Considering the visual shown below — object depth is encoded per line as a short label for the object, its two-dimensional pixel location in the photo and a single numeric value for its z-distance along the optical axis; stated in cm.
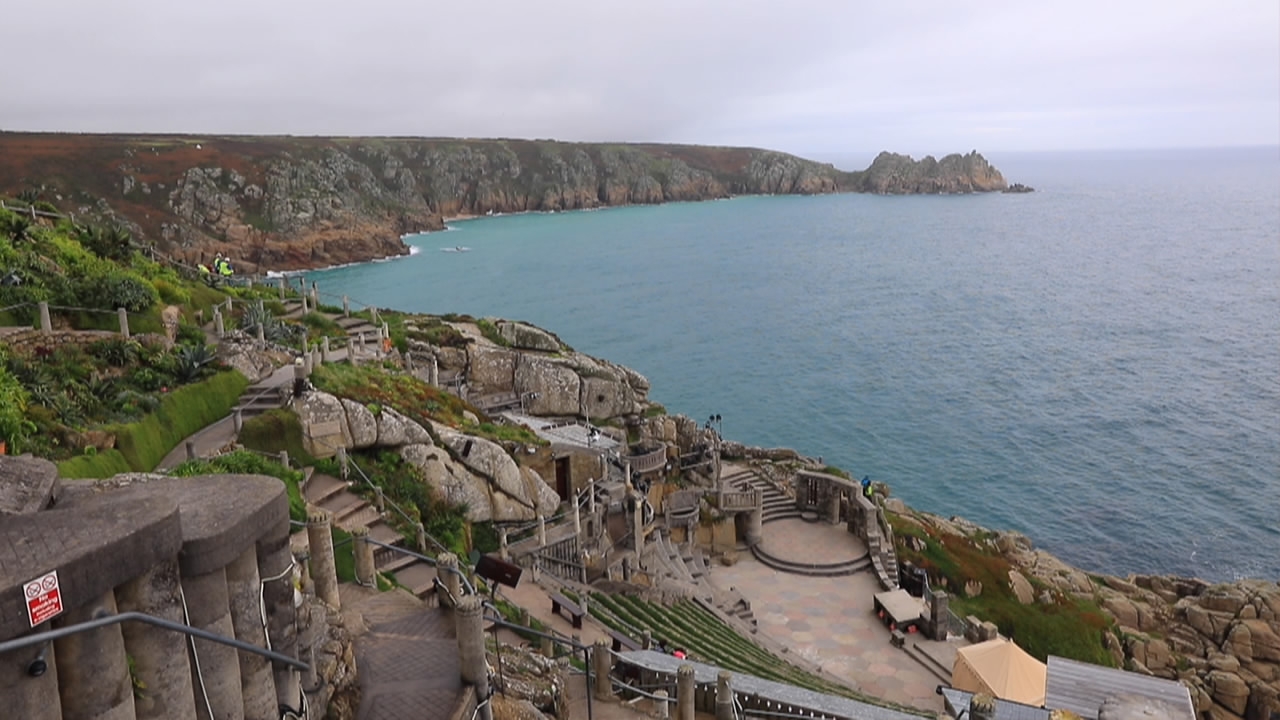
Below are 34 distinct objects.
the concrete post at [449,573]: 1320
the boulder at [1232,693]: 3055
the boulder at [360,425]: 2192
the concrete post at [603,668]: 1625
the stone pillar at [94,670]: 639
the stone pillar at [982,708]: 1229
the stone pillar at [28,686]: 584
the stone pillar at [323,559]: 1195
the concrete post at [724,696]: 1491
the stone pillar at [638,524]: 2857
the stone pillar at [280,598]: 862
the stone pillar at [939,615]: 2641
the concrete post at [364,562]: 1488
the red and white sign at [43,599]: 594
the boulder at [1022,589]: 3328
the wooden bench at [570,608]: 2070
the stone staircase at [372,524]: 1777
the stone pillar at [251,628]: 816
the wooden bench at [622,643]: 2009
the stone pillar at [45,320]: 2045
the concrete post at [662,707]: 1562
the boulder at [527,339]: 4283
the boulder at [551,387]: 3841
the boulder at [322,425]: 2108
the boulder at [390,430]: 2255
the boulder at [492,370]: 3891
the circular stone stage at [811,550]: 3145
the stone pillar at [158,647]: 702
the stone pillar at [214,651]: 761
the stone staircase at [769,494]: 3578
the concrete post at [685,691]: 1489
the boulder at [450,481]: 2283
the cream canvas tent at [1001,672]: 2202
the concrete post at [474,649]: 1070
